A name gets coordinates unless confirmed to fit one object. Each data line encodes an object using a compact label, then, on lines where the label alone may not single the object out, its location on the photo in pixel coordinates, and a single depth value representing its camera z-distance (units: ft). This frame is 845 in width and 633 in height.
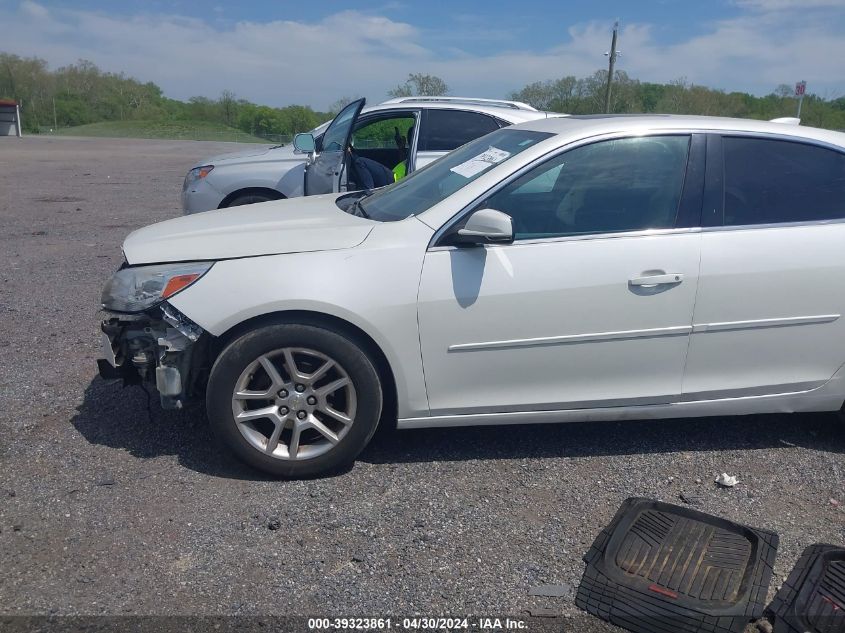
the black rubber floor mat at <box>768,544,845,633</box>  9.27
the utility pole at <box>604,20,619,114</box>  123.06
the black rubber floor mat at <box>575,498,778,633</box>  9.41
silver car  25.84
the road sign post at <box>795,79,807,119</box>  88.47
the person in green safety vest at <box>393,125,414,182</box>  26.36
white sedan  12.07
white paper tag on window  13.38
